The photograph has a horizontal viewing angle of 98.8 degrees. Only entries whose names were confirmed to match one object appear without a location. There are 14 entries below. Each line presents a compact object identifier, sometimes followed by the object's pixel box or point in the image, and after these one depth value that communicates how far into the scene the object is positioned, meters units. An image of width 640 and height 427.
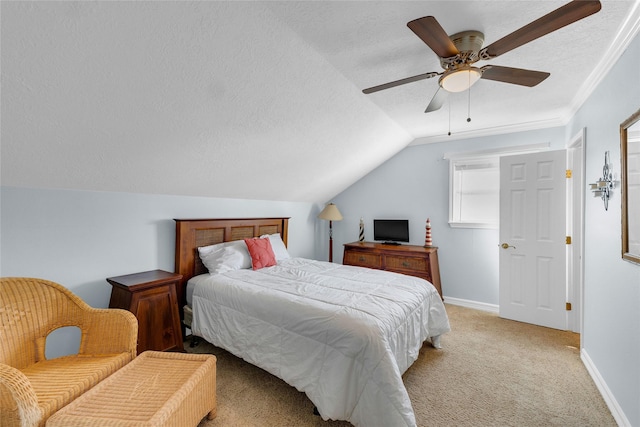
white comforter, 1.55
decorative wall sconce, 1.92
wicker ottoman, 1.24
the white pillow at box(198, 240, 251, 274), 2.79
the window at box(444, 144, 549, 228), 3.70
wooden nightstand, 2.13
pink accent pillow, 3.01
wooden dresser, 3.64
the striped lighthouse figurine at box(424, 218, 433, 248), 3.92
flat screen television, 4.22
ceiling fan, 1.21
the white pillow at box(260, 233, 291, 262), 3.50
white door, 3.08
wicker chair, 1.18
